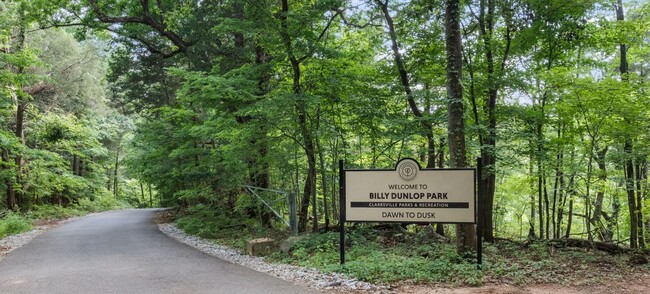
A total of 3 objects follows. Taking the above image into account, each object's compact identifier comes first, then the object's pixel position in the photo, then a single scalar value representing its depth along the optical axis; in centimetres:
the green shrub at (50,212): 1753
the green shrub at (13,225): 1185
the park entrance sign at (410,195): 602
